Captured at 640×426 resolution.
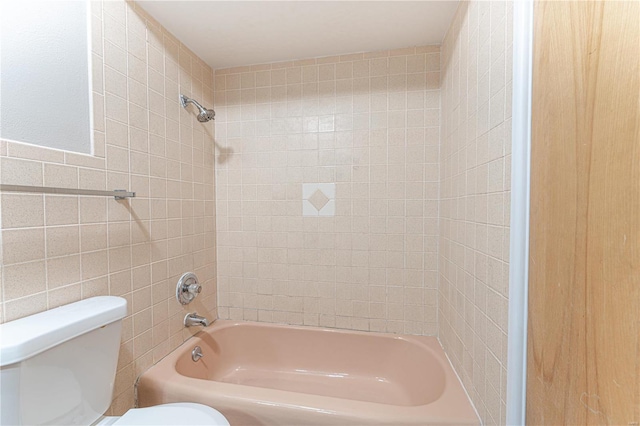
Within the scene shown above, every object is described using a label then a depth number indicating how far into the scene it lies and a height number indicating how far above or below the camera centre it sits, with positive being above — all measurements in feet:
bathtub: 3.54 -2.91
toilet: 2.28 -1.61
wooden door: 1.58 -0.09
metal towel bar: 2.59 +0.17
